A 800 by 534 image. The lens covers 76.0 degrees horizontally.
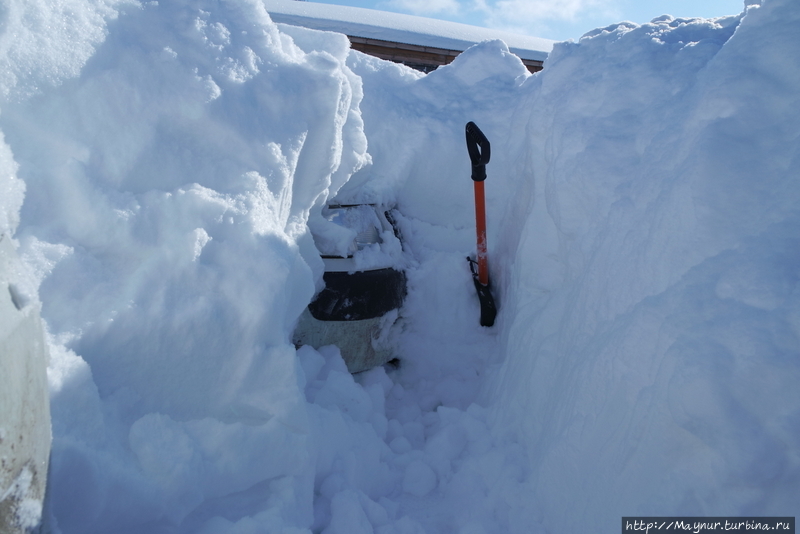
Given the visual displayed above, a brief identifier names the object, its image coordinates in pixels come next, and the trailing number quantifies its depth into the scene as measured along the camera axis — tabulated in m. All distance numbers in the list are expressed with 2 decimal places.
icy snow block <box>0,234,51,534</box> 0.89
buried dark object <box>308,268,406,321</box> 2.63
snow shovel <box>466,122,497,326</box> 2.98
